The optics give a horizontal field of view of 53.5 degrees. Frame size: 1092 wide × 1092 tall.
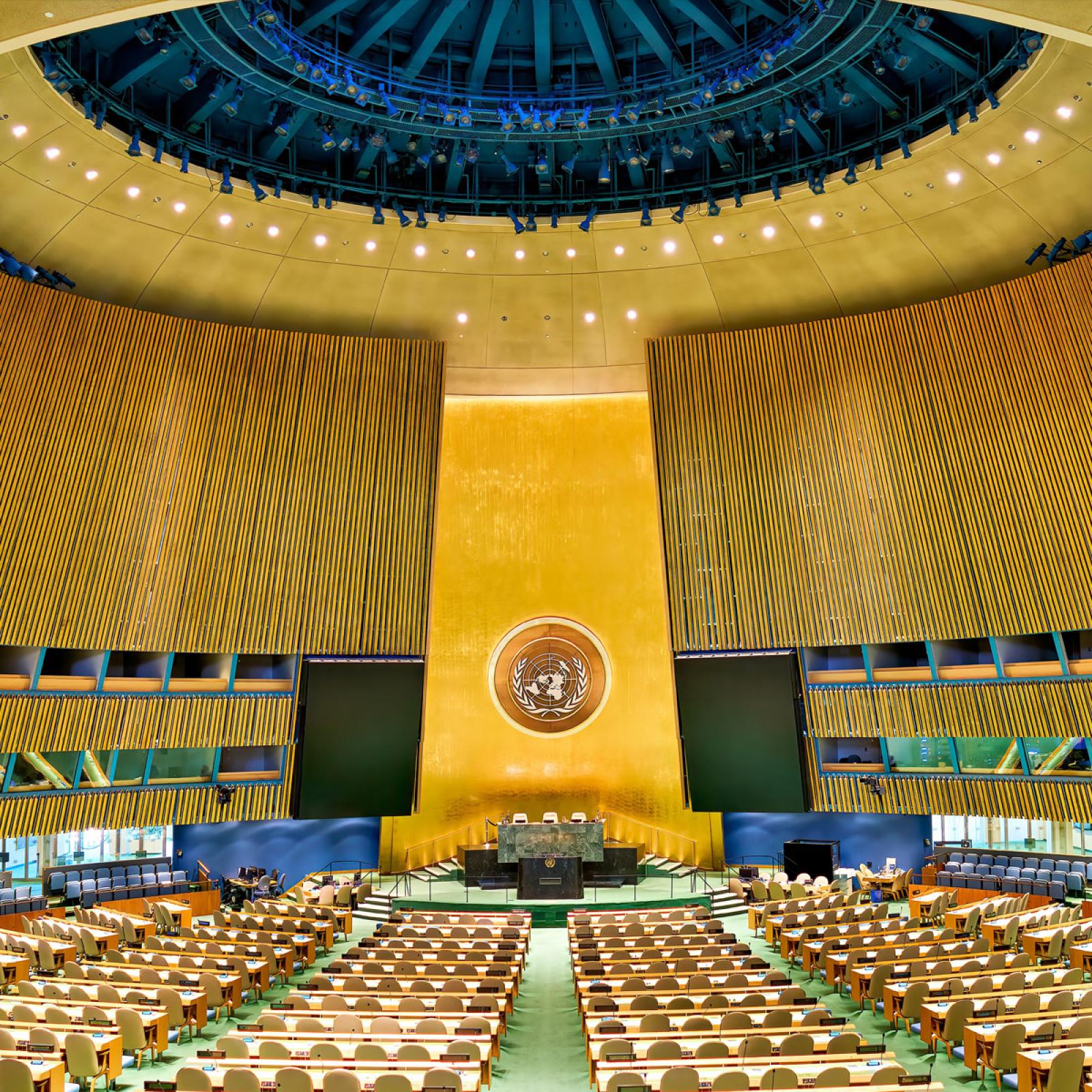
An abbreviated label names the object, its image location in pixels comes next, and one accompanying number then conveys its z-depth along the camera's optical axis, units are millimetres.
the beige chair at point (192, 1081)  7867
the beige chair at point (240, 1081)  8047
